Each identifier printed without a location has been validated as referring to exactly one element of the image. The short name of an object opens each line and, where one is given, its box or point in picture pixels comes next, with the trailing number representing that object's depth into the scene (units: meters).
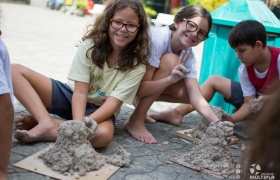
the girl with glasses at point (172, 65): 2.56
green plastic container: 3.32
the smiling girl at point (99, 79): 2.30
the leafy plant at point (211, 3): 10.38
